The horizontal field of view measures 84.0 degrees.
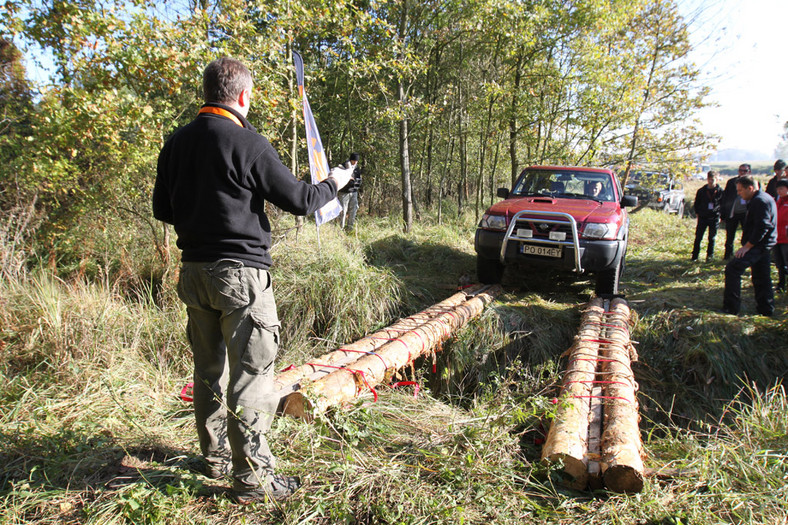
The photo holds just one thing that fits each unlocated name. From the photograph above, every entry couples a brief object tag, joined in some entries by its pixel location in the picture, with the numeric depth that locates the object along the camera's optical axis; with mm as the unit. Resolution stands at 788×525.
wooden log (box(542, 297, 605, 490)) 2424
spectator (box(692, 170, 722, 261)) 8281
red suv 5492
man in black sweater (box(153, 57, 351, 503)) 1950
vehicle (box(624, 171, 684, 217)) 11906
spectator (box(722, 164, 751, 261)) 7480
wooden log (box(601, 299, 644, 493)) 2291
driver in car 6508
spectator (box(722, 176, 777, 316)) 5348
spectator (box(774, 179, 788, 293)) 6000
